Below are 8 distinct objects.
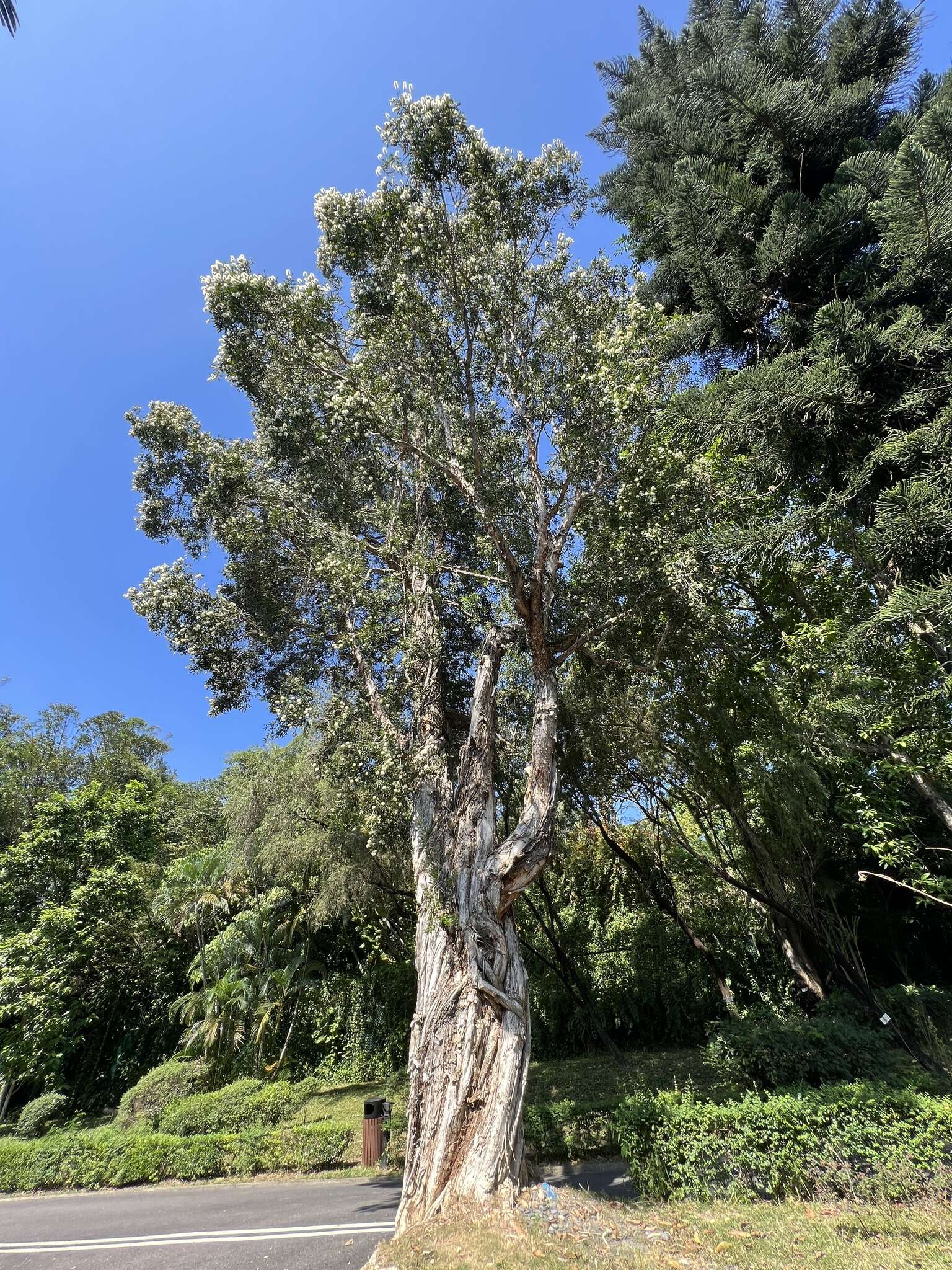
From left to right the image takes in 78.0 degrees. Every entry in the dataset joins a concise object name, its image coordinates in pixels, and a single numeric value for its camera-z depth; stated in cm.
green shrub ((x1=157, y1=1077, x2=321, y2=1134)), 983
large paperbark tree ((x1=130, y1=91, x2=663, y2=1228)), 593
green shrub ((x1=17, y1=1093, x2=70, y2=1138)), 1184
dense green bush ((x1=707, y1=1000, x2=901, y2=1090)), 643
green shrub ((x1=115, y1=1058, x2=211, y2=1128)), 1112
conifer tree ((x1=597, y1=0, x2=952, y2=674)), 486
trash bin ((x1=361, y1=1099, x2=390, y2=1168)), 838
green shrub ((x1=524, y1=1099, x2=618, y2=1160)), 760
